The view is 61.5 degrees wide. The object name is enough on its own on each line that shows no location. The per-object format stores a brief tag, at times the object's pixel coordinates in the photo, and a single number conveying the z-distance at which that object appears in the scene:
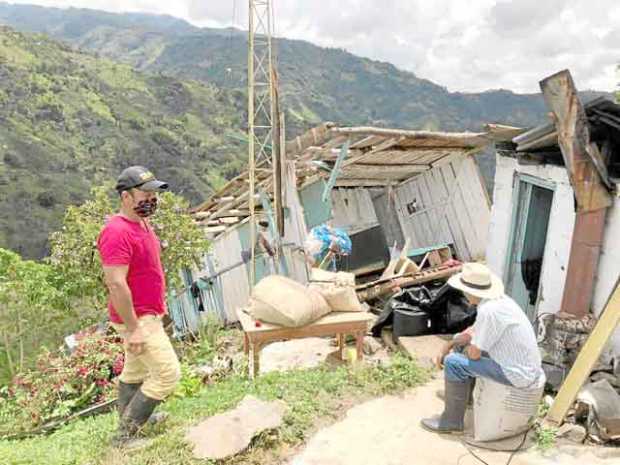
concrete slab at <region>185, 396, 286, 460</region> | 4.08
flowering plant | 6.68
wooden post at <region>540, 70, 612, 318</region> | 5.45
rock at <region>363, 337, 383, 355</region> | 7.08
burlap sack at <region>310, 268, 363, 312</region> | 6.27
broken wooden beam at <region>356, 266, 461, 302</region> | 8.45
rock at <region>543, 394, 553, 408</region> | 4.98
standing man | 3.76
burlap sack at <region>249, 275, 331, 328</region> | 5.73
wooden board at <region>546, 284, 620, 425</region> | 4.53
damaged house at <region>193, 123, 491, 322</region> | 9.09
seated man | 4.11
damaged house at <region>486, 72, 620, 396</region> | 5.44
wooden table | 5.82
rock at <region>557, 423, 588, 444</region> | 4.44
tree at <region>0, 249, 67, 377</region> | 11.63
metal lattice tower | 10.80
